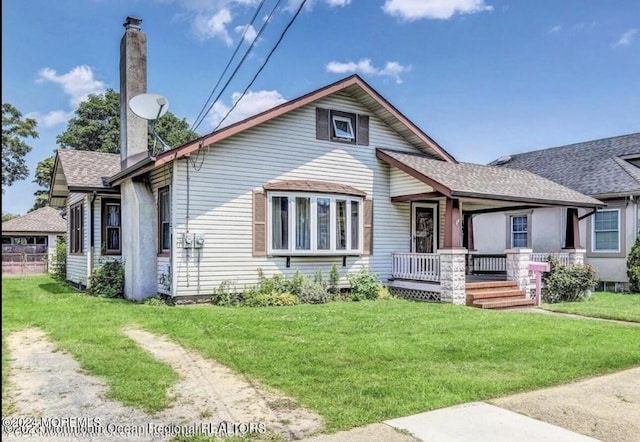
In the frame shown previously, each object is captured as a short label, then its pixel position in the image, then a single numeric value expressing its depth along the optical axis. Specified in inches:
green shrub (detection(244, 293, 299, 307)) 476.4
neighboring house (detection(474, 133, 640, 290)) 673.0
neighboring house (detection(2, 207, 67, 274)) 1061.8
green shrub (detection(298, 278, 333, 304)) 498.0
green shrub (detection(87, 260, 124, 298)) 541.6
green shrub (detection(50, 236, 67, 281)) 811.4
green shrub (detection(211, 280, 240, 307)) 477.7
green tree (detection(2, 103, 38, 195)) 1487.7
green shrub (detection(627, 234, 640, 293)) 632.4
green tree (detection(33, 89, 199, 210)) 1738.4
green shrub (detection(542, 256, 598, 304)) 565.9
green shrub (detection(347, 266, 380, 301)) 538.2
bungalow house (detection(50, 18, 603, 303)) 483.5
